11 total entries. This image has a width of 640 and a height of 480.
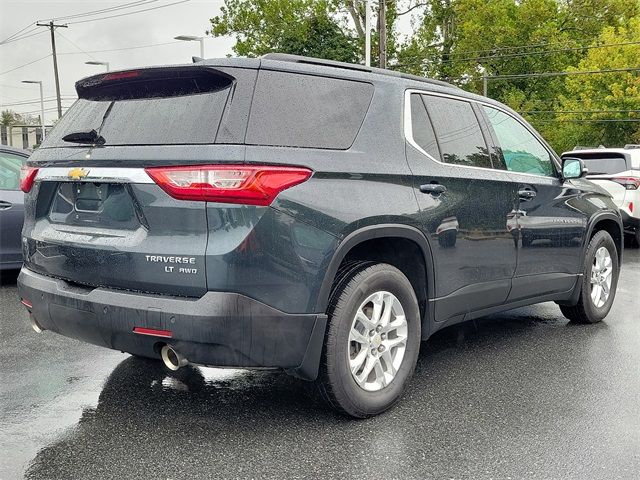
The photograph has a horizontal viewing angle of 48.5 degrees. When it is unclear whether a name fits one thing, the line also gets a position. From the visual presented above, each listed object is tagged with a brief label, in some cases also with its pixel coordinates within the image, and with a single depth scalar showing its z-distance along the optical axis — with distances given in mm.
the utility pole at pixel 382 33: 24708
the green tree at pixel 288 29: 43781
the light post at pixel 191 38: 27703
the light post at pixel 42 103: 48406
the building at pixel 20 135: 99531
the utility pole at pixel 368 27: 21562
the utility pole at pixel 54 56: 50031
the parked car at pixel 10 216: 7258
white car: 11383
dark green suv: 3166
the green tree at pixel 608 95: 41594
